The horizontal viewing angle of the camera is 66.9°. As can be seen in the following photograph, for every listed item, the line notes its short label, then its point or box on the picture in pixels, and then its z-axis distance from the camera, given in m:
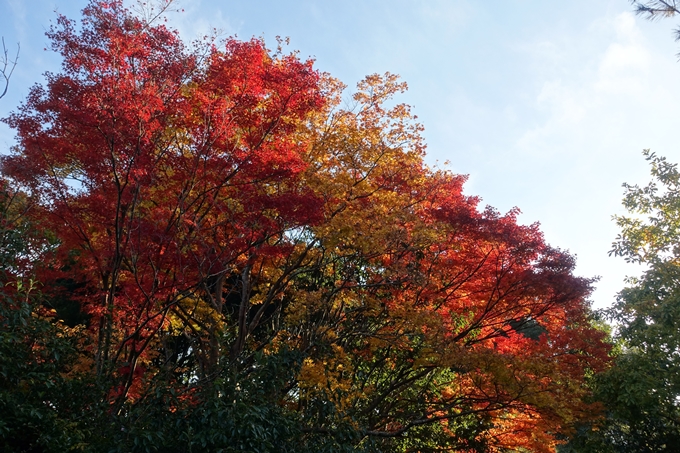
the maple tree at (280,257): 7.51
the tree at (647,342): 10.77
